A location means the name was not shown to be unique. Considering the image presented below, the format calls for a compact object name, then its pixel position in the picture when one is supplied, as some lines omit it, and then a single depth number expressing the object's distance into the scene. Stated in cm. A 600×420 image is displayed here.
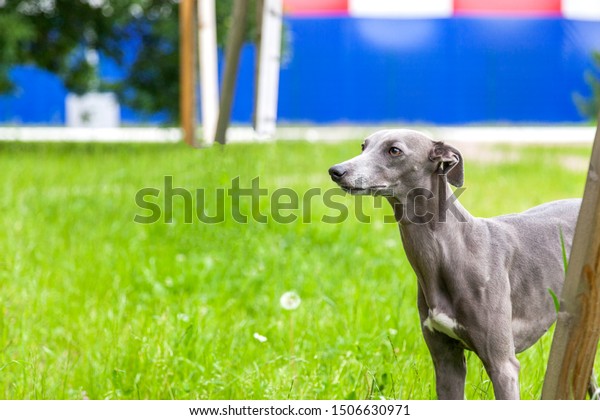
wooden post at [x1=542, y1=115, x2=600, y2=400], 320
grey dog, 346
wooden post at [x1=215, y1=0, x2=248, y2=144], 703
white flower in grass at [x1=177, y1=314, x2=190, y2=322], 605
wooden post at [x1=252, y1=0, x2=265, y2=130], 934
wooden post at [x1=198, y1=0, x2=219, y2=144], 1443
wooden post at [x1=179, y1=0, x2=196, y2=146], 1795
